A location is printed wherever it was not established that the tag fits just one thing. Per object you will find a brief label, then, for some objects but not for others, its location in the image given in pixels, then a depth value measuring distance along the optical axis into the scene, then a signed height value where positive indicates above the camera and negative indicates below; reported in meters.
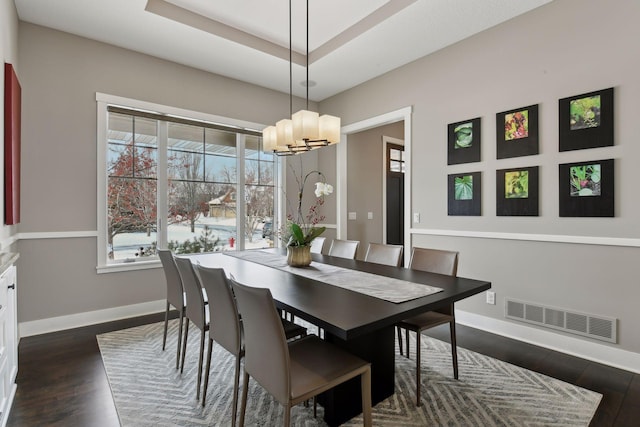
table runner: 1.82 -0.44
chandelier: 2.45 +0.62
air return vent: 2.54 -0.89
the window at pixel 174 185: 3.63 +0.34
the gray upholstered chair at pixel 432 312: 2.14 -0.68
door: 6.06 +0.38
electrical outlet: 3.22 -0.82
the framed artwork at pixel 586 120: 2.53 +0.75
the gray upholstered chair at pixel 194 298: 2.15 -0.58
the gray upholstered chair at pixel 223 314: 1.75 -0.58
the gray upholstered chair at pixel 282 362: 1.38 -0.73
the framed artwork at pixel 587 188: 2.52 +0.21
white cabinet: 1.73 -0.75
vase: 2.60 -0.34
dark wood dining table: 1.45 -0.46
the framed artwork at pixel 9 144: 2.36 +0.50
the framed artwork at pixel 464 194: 3.34 +0.21
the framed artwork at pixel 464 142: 3.35 +0.76
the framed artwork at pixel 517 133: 2.94 +0.75
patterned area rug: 1.88 -1.17
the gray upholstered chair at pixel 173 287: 2.48 -0.60
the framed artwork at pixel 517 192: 2.94 +0.21
